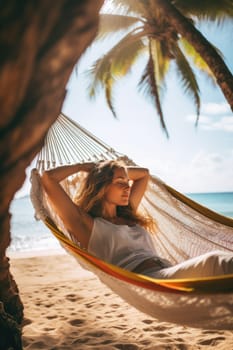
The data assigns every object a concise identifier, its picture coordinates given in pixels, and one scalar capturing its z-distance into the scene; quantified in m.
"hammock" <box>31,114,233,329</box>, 1.22
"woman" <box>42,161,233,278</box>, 1.56
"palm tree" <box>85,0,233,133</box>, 3.74
